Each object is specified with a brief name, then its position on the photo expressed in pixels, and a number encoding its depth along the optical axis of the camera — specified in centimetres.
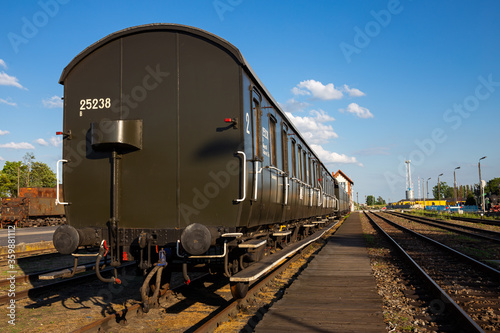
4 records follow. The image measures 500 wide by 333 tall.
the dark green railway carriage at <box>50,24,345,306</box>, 552
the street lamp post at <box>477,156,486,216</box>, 4053
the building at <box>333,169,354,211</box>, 9426
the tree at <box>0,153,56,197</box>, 6328
